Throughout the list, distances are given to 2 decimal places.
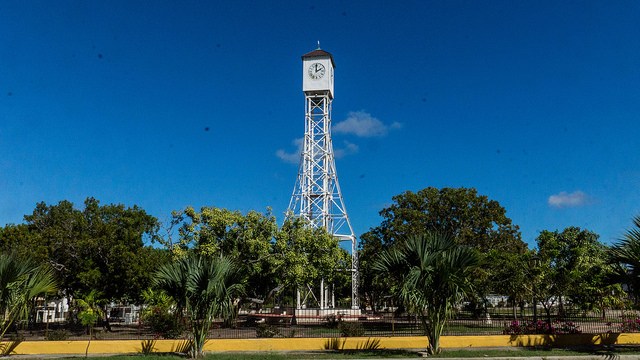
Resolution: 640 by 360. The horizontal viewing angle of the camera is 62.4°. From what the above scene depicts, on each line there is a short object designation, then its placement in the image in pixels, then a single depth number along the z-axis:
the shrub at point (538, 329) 22.09
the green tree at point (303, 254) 35.78
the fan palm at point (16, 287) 17.97
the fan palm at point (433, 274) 17.83
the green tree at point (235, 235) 35.53
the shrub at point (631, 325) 23.23
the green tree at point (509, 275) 31.69
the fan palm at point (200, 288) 18.05
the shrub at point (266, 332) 22.06
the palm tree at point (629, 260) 17.67
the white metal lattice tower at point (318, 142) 49.34
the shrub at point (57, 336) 21.59
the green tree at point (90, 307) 26.08
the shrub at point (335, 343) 20.88
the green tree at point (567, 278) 26.27
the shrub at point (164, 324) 22.78
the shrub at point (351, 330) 21.86
